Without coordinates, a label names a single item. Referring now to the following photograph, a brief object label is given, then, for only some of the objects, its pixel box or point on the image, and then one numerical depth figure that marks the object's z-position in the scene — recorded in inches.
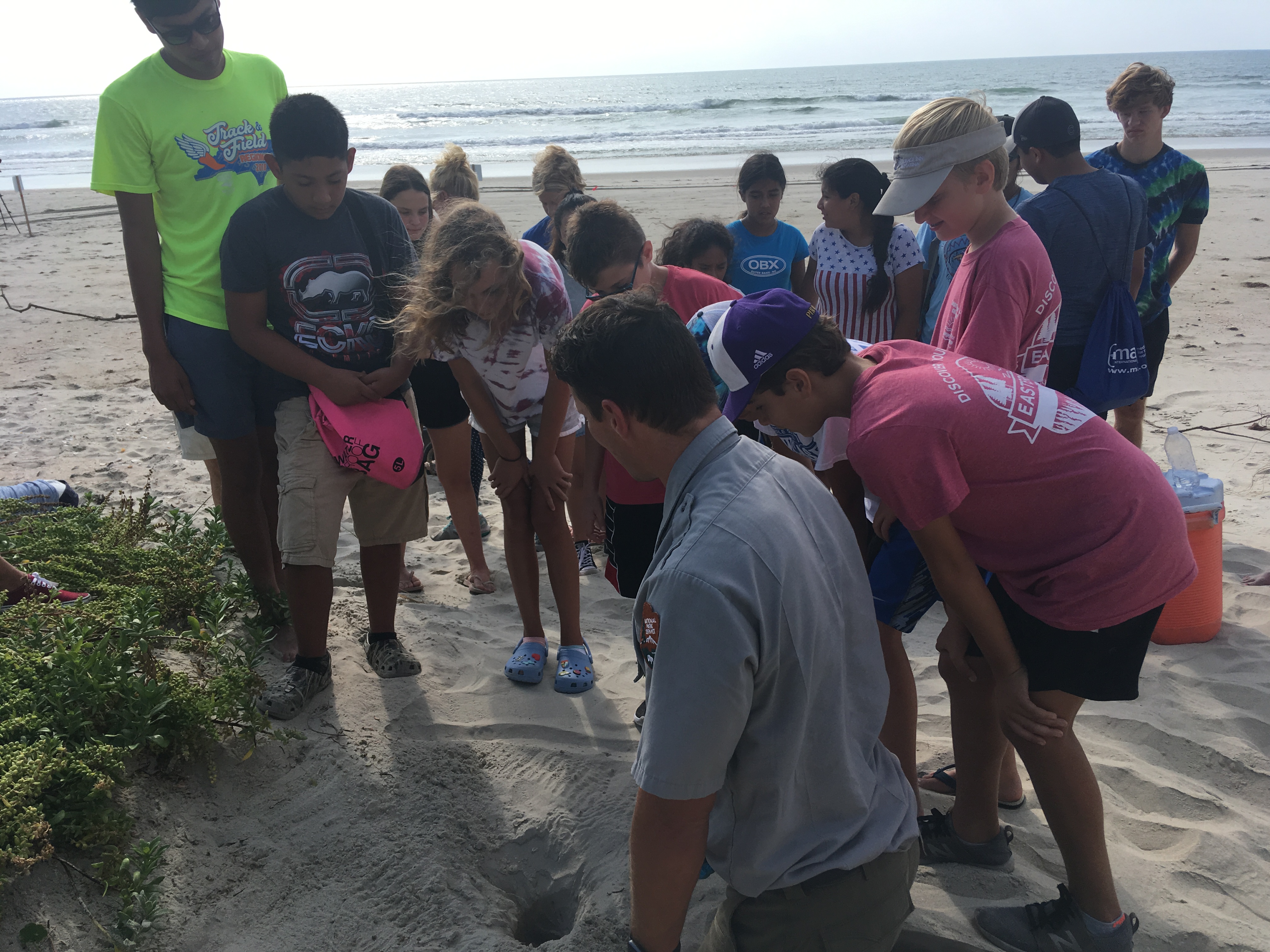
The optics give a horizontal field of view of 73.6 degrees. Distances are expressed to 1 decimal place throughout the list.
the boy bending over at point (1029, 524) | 66.9
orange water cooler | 125.6
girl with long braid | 156.2
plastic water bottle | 142.5
